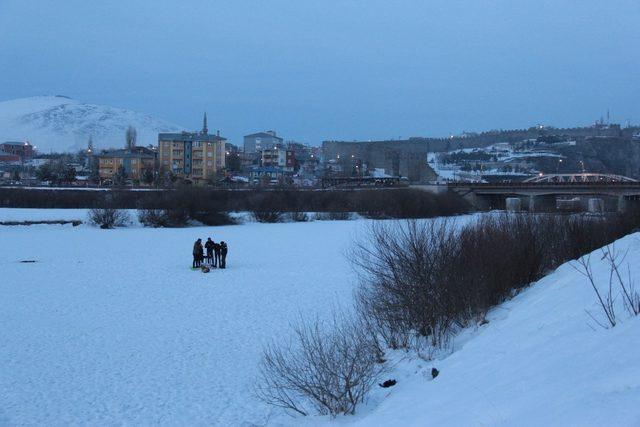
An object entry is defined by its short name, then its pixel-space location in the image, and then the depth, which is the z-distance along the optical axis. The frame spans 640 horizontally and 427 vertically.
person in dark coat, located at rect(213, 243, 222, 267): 30.72
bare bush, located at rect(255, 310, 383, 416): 10.09
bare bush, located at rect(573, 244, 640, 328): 7.59
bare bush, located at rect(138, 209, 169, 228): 61.12
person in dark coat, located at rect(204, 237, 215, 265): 30.81
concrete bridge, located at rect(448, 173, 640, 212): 74.25
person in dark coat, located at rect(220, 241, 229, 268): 30.61
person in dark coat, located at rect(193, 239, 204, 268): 30.48
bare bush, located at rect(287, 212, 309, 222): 70.19
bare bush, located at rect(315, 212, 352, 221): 71.88
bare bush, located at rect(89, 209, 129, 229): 58.22
